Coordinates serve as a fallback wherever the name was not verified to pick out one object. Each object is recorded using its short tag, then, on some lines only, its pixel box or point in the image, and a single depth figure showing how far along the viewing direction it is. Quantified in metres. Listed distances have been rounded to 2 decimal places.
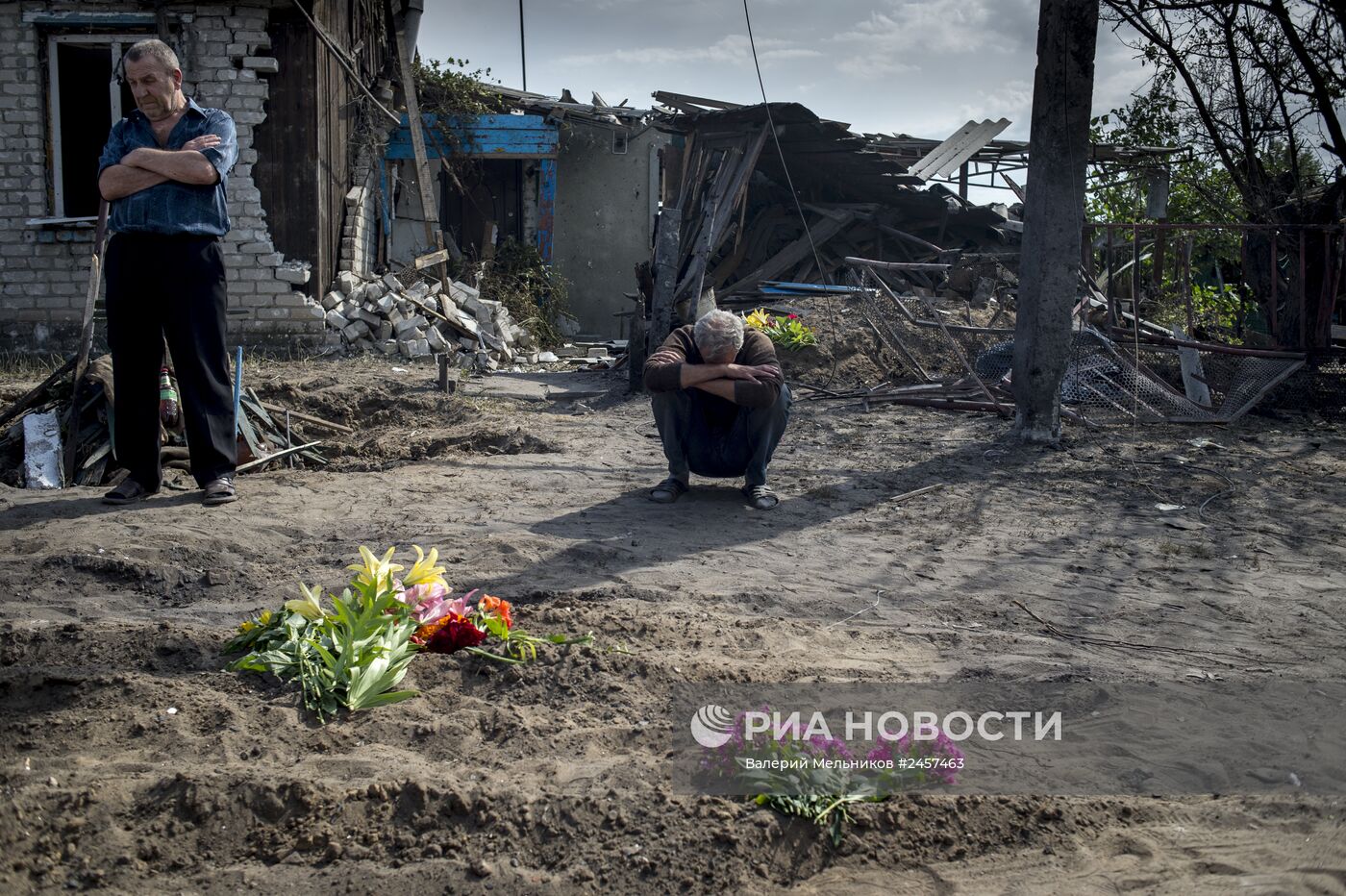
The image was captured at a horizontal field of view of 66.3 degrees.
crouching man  5.38
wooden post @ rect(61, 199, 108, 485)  5.95
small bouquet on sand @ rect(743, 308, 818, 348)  10.86
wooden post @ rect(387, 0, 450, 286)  12.82
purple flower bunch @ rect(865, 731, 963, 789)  2.71
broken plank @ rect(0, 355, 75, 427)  6.30
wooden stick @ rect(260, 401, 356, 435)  7.26
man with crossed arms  4.93
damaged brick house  10.78
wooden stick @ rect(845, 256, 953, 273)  9.05
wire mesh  8.04
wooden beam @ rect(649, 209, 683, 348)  9.84
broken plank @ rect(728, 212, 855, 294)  15.62
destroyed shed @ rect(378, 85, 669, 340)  14.77
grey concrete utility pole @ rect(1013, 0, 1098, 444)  6.92
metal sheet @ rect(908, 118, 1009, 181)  16.56
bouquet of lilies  3.01
